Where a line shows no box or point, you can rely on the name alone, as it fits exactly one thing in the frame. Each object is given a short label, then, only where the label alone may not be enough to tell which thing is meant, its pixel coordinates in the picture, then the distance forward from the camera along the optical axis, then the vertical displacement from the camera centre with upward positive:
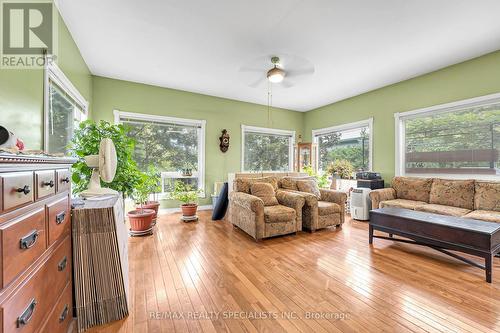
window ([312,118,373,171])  4.90 +0.56
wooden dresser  0.73 -0.34
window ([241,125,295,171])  5.68 +0.48
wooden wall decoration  5.11 +0.62
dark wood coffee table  2.04 -0.71
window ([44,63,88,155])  2.14 +0.70
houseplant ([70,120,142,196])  2.33 +0.15
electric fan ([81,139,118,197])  1.90 +0.02
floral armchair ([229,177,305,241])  3.00 -0.65
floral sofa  2.92 -0.49
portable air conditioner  4.16 -0.74
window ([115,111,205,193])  4.40 +0.45
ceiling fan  3.28 +1.62
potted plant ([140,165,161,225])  3.53 -0.41
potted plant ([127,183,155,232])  3.18 -0.78
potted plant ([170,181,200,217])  4.02 -0.61
